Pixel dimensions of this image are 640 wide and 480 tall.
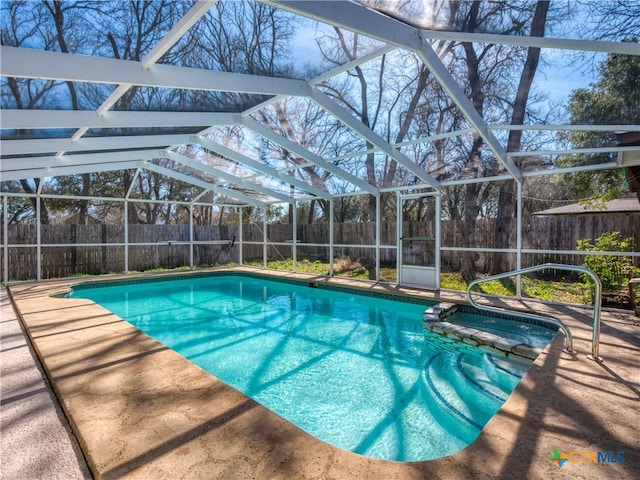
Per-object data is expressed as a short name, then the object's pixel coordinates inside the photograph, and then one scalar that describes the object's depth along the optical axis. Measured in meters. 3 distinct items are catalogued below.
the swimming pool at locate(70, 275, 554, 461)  2.96
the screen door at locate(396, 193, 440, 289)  7.84
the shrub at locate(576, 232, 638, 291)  6.32
